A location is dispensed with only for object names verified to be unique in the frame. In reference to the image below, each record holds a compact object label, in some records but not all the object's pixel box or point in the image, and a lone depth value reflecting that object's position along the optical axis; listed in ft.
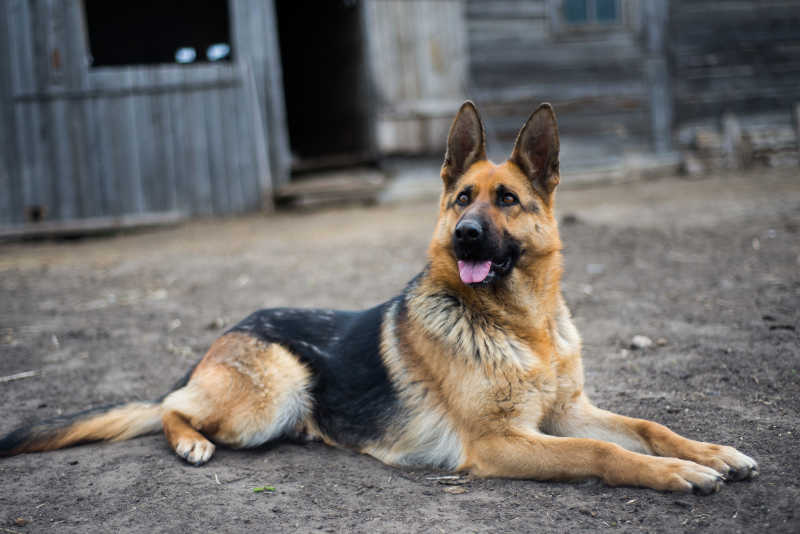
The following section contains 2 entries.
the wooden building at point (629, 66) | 37.17
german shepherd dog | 9.43
